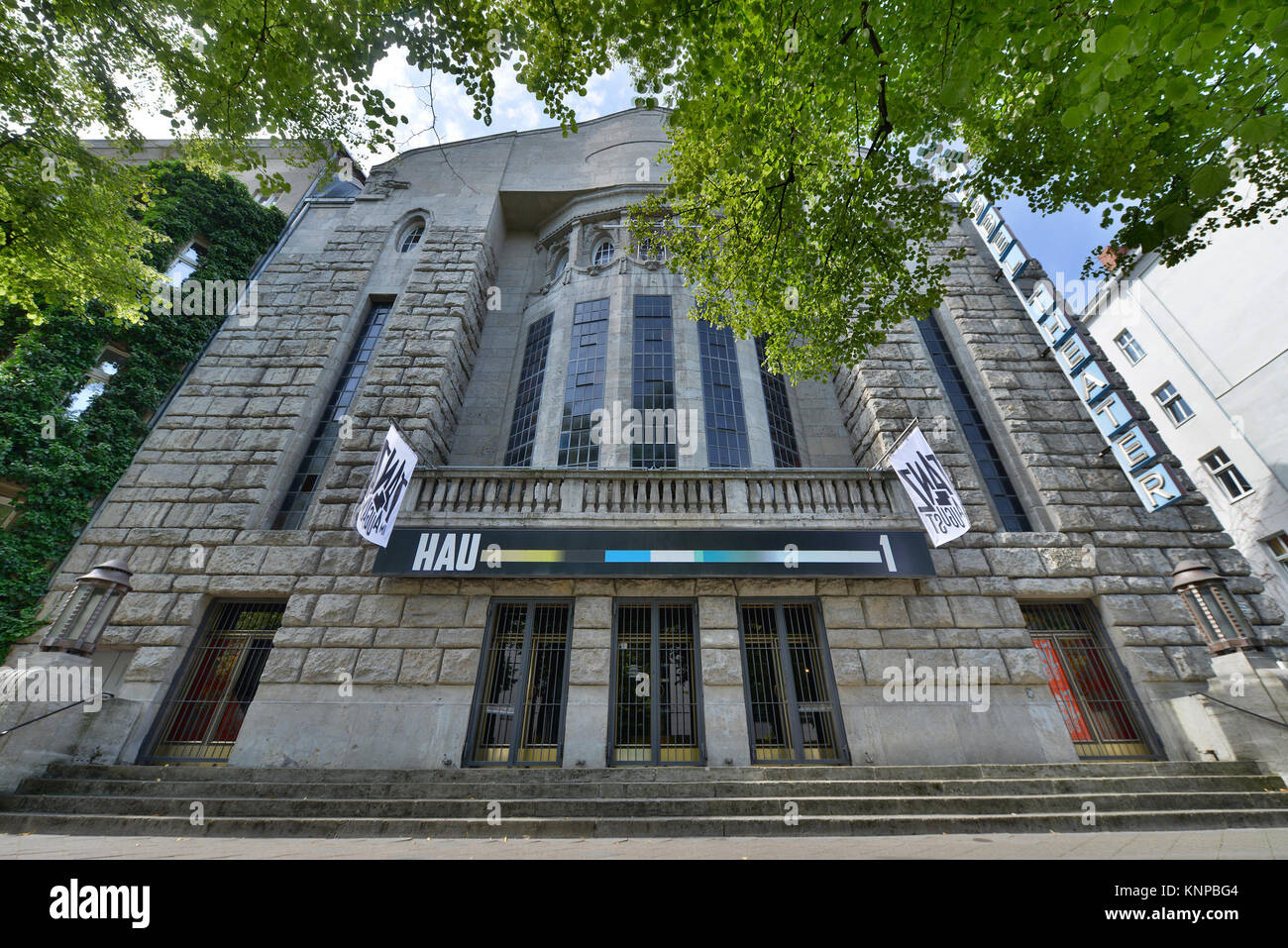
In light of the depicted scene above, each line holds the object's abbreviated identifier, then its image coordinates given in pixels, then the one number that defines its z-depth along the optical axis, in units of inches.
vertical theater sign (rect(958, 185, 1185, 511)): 419.8
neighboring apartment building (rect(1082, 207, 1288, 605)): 724.7
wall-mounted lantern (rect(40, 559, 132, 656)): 318.6
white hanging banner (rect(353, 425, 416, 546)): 370.0
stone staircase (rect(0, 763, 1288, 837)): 243.9
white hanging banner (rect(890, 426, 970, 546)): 383.2
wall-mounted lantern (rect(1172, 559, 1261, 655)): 326.6
